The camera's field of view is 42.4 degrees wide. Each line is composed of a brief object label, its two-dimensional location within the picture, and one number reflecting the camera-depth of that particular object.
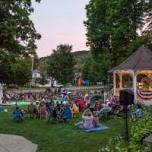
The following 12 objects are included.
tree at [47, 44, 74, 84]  39.13
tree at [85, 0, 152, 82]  21.10
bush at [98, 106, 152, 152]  5.56
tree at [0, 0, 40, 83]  16.67
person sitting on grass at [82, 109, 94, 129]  9.42
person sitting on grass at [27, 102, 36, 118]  12.10
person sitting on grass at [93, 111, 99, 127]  9.49
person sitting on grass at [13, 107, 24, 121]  11.30
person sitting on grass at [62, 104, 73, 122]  10.74
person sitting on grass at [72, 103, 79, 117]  12.68
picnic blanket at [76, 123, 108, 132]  9.12
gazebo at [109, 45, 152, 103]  14.19
